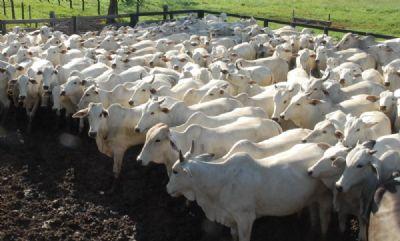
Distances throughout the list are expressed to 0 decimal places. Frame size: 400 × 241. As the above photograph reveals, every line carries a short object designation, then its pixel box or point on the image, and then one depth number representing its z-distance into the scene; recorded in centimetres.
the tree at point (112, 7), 2797
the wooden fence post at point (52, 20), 2166
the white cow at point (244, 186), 716
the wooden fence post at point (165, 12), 2505
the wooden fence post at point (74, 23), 2202
